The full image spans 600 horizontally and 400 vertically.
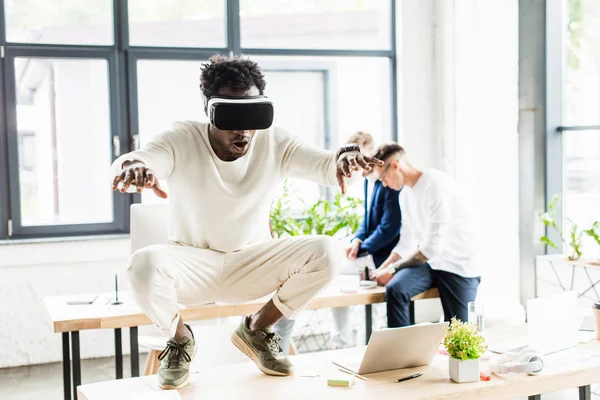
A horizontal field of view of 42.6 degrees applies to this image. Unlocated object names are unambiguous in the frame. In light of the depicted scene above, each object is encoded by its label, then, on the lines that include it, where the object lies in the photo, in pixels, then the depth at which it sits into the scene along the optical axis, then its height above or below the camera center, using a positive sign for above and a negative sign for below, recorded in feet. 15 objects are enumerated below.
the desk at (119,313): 11.25 -2.33
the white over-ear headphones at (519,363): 8.59 -2.35
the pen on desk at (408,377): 8.56 -2.48
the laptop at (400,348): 8.63 -2.20
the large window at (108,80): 17.08 +1.90
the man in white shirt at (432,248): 13.76 -1.67
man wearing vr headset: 8.48 -0.72
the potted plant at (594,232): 14.69 -1.51
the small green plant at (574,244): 15.30 -1.83
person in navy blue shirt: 15.26 -1.55
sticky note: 8.36 -2.44
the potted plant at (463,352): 8.43 -2.17
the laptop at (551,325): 9.32 -2.12
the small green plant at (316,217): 18.11 -1.41
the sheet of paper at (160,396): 7.98 -2.45
